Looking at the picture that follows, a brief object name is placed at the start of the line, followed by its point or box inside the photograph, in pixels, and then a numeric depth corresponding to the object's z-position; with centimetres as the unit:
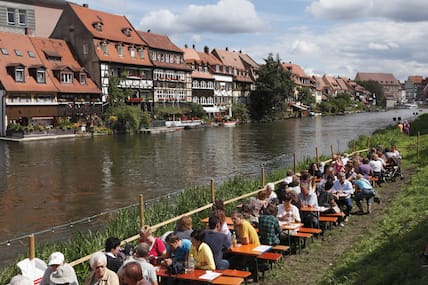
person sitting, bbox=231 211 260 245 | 913
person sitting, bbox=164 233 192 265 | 776
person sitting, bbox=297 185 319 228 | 1133
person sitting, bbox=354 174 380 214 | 1354
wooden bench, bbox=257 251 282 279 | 877
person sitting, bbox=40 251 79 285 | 671
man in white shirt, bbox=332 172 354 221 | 1302
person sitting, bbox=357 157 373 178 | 1566
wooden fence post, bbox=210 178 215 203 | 1379
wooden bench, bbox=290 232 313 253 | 1016
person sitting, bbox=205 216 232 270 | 814
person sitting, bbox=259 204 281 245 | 955
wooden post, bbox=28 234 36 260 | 805
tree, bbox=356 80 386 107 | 19754
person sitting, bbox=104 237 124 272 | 734
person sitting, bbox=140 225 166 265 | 806
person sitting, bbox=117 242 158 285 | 673
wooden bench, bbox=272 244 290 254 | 934
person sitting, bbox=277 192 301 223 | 1069
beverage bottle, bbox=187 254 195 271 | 774
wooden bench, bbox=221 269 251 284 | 779
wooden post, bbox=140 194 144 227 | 1142
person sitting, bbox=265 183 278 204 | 1180
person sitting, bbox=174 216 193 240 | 849
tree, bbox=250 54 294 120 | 9112
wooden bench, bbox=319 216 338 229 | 1153
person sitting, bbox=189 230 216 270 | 766
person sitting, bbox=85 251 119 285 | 623
